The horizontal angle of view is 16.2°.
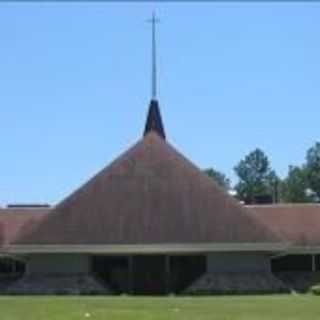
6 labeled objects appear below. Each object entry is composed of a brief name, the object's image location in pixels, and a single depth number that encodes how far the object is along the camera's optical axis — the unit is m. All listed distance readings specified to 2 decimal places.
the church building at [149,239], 47.50
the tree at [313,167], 114.94
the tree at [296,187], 114.46
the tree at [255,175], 123.69
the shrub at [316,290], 42.41
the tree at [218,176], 132.00
